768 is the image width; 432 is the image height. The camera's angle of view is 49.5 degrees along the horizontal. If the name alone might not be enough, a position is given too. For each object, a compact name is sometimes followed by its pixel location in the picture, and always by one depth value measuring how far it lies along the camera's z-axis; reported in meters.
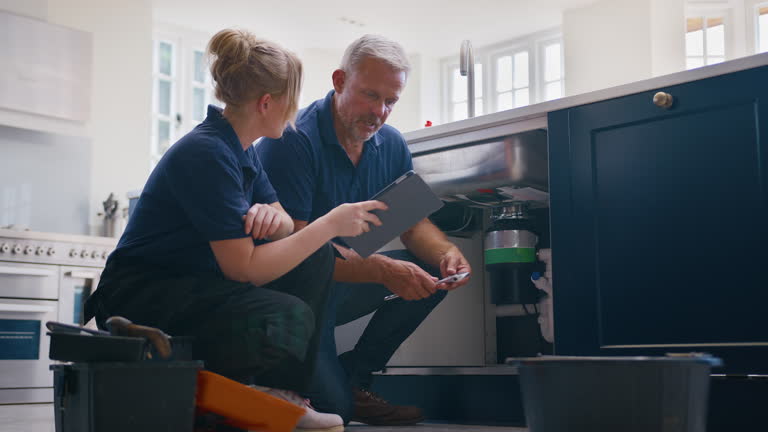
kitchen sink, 2.25
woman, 1.52
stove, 3.95
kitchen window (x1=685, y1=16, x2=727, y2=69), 6.80
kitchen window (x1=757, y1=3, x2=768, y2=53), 6.62
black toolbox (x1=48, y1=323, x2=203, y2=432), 1.28
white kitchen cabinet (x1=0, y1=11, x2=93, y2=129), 4.71
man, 2.06
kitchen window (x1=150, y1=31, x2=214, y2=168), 6.70
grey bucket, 1.21
